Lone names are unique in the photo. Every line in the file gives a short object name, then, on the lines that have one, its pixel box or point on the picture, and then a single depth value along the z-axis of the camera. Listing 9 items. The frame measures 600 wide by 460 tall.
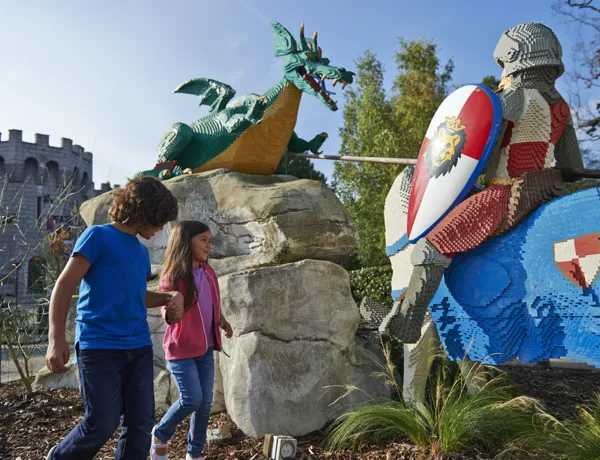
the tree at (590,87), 11.93
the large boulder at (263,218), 3.67
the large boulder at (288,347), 3.21
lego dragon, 4.08
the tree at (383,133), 13.44
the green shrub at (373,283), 6.70
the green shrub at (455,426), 2.60
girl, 2.59
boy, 1.83
